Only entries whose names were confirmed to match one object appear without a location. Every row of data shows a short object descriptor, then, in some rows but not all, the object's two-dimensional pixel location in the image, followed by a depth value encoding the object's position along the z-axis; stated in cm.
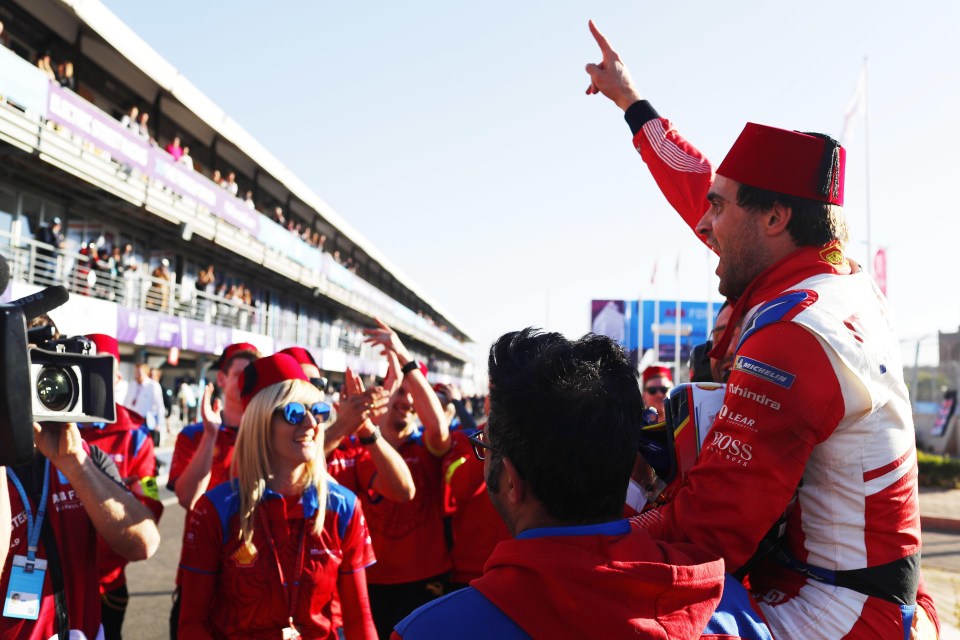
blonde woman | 268
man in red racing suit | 136
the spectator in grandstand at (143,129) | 1668
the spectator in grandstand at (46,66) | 1317
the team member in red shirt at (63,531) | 236
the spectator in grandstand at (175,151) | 1810
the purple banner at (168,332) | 1608
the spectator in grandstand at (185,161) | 1806
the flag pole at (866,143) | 2294
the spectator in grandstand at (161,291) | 1898
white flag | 2255
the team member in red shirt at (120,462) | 358
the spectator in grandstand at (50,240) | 1466
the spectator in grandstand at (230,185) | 2167
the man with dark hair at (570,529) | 120
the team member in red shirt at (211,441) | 393
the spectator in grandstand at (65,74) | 1420
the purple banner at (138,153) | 1304
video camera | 136
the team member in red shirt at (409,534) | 389
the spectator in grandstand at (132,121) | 1627
